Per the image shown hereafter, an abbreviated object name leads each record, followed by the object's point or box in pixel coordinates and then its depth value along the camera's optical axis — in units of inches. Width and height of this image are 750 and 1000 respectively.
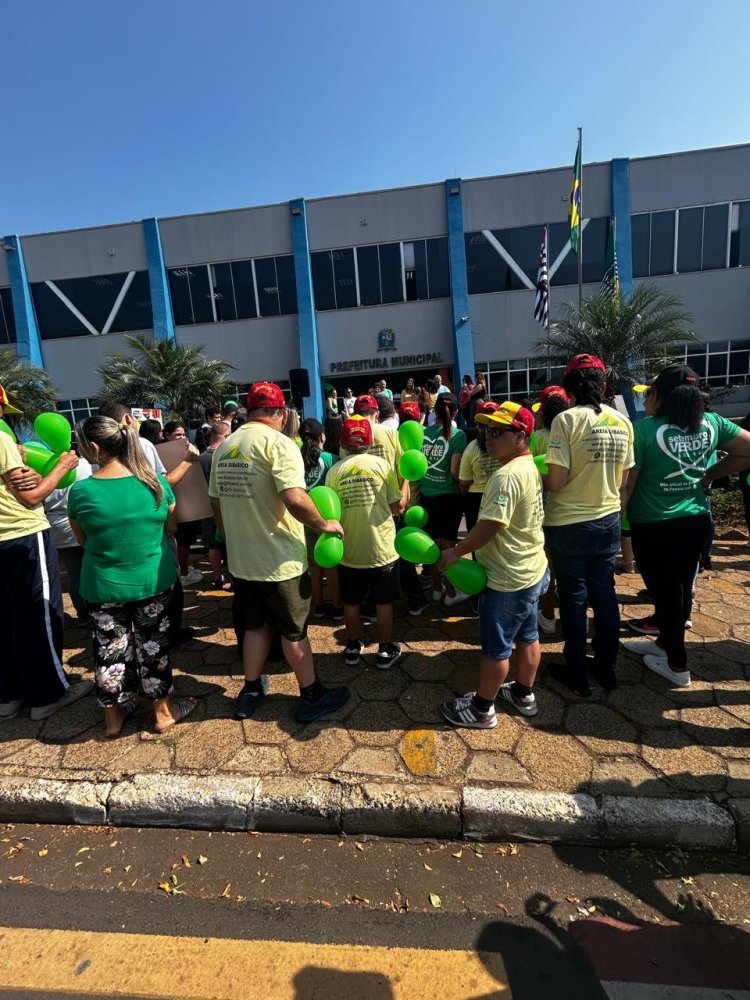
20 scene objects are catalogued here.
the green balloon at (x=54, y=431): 134.4
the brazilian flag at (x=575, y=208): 559.5
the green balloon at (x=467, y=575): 108.6
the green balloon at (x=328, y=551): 118.0
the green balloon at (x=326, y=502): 120.9
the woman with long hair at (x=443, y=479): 175.6
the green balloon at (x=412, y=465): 138.9
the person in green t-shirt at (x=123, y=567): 106.7
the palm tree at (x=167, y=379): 650.8
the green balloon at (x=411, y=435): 153.1
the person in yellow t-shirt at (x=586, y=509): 115.6
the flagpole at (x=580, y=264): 567.4
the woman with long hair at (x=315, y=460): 170.7
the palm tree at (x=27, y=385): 652.1
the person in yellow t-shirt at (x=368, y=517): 132.1
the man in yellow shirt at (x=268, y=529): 107.7
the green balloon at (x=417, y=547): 121.3
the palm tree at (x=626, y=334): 560.1
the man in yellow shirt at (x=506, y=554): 101.7
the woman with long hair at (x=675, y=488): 121.1
